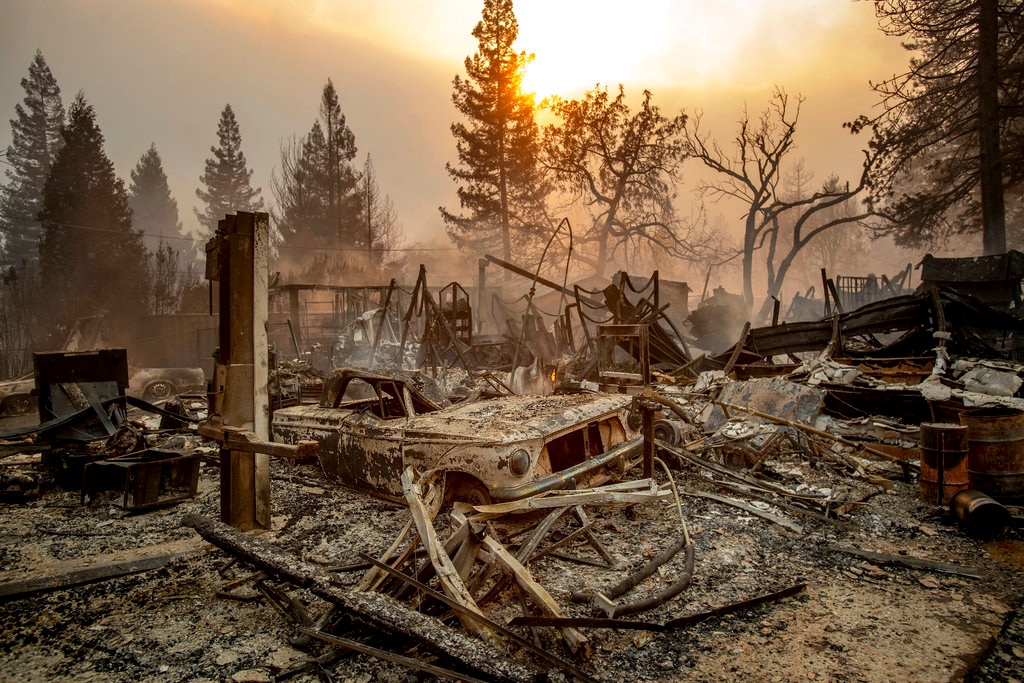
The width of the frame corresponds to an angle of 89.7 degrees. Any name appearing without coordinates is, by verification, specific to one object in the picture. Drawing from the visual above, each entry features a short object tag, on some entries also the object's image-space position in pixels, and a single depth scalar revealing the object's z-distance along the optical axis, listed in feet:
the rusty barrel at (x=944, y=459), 16.34
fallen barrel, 14.55
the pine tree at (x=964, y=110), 53.26
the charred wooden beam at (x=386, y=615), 7.89
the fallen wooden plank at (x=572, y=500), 12.00
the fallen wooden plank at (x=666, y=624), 9.61
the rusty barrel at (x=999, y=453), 16.12
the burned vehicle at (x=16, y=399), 37.47
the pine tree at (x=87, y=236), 75.82
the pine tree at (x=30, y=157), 122.52
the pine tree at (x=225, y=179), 163.53
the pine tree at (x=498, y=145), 104.73
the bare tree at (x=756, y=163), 90.33
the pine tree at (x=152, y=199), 181.78
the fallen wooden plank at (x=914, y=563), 12.76
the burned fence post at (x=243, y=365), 14.29
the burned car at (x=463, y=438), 13.71
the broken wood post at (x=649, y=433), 16.53
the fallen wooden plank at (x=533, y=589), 9.39
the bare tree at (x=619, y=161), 106.22
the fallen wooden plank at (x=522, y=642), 8.41
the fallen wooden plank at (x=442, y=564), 9.32
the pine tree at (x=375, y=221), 136.36
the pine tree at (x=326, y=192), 138.00
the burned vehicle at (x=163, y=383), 44.50
